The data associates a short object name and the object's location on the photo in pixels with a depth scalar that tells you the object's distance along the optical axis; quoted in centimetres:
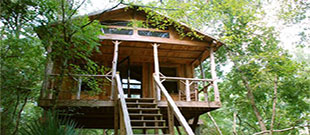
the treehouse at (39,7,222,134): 566
